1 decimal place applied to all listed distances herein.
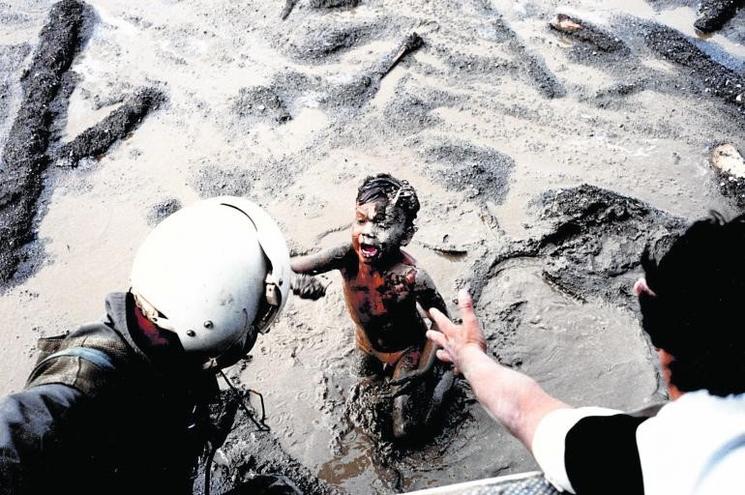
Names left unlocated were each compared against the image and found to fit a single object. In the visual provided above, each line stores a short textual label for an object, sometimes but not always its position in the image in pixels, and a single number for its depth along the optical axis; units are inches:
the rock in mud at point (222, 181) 221.5
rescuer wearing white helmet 82.0
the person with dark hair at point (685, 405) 64.0
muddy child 144.3
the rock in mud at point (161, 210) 213.5
